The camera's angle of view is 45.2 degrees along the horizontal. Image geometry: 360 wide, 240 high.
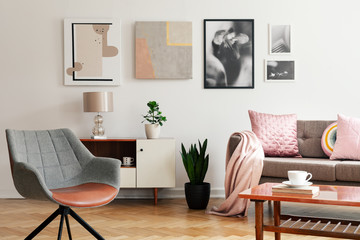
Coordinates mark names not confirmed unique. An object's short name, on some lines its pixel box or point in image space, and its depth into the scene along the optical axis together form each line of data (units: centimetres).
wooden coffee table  219
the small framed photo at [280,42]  470
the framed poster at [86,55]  461
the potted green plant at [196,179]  400
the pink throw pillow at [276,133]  405
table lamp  424
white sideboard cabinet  421
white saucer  239
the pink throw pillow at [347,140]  381
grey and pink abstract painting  463
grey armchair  241
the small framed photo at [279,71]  470
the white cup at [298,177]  240
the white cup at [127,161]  432
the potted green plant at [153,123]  431
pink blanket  363
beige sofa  348
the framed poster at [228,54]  467
